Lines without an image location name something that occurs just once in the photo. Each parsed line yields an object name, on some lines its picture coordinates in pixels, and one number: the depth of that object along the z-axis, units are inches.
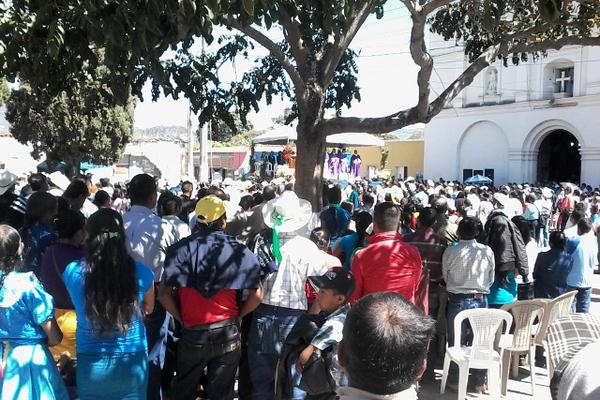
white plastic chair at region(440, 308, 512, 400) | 209.8
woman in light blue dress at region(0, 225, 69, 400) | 135.4
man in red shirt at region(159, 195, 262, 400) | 159.8
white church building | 1167.6
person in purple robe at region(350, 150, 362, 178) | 1057.2
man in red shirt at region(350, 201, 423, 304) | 180.4
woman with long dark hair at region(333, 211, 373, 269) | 232.4
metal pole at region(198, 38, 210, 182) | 786.7
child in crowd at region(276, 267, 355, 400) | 129.2
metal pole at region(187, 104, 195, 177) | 958.8
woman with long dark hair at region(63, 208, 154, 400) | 135.0
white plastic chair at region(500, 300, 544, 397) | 222.2
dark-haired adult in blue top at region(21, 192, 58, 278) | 191.0
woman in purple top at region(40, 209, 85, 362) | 158.1
